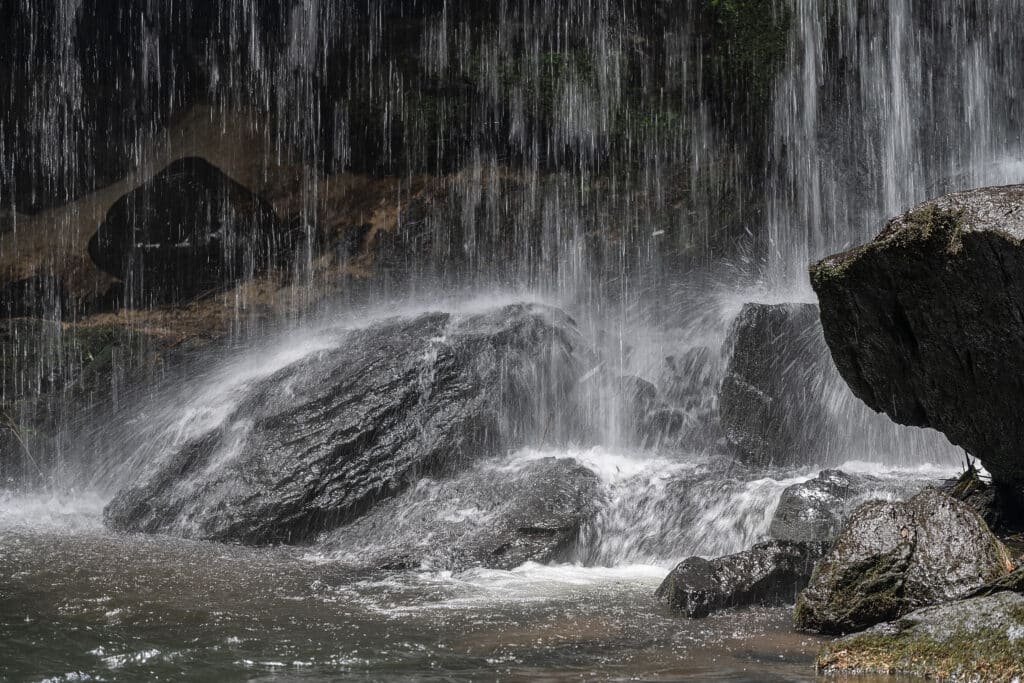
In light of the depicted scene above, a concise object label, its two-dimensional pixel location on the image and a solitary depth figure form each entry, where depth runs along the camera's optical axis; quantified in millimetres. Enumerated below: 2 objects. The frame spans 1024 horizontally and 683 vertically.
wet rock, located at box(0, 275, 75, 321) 16281
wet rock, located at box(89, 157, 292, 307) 16172
